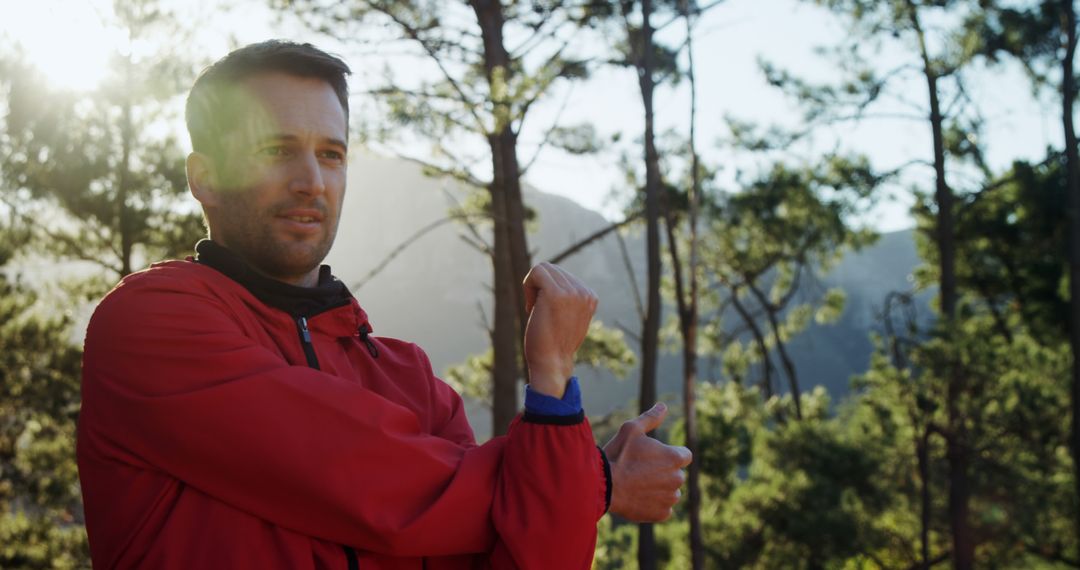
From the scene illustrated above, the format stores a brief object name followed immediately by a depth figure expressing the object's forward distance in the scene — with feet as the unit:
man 4.01
